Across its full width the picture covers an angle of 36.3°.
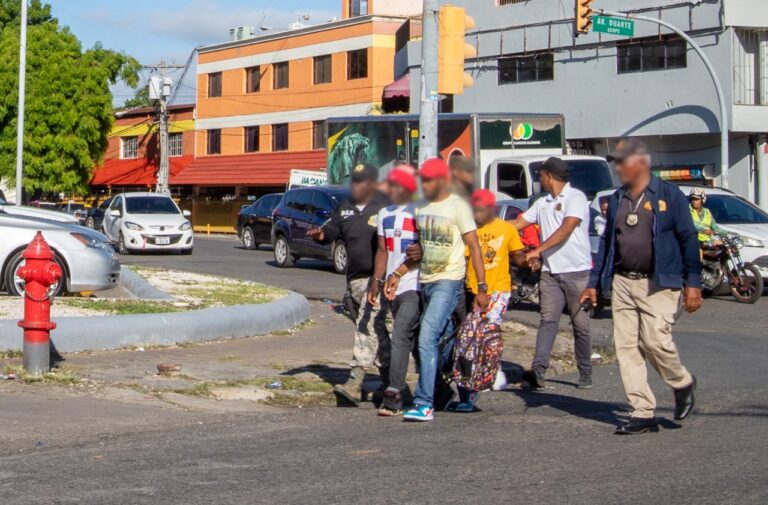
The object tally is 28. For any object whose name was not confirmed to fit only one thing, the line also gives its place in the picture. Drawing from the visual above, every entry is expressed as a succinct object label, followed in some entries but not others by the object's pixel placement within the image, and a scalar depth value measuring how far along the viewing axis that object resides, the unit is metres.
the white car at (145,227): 27.45
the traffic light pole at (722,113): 25.80
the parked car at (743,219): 19.00
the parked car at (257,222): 30.64
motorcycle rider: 18.22
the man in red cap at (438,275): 7.67
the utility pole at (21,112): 29.58
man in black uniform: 9.08
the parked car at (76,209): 39.11
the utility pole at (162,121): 54.44
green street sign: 25.39
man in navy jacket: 7.64
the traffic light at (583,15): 23.78
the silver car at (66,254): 14.16
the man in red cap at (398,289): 8.11
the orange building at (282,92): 46.38
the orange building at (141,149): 58.03
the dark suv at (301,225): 22.53
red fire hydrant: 9.39
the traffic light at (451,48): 11.12
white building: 29.47
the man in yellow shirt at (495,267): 8.84
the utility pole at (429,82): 10.41
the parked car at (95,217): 36.53
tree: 46.09
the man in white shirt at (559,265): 9.71
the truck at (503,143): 20.77
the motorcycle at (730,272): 18.19
